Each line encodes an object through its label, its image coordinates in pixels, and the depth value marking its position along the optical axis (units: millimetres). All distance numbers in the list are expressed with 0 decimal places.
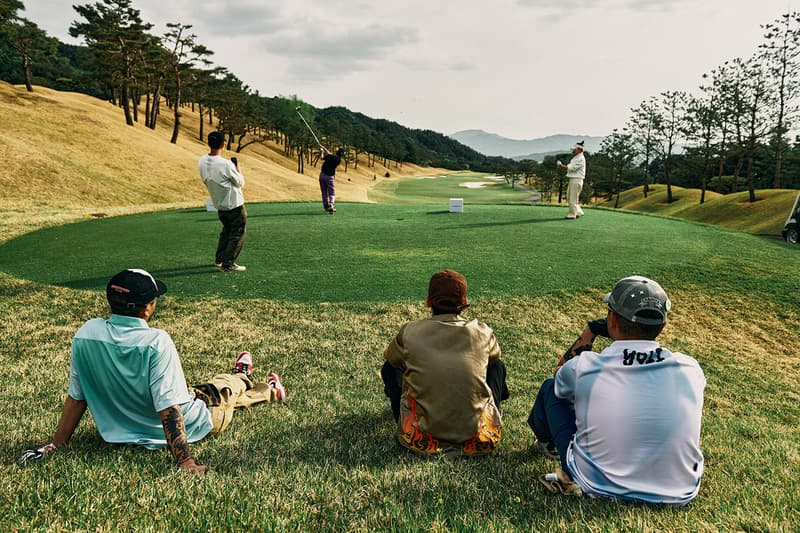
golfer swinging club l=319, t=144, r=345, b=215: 15953
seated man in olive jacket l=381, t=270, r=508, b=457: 3375
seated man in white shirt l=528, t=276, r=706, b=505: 2586
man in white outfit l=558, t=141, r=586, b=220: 15359
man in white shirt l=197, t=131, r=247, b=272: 8641
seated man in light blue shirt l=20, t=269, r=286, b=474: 3102
